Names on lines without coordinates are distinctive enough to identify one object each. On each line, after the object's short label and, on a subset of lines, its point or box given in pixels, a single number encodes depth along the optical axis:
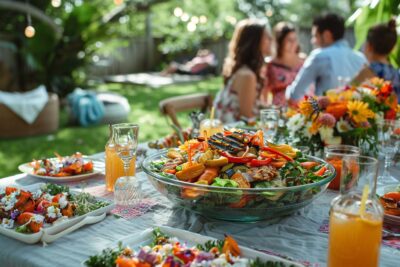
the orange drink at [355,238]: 0.96
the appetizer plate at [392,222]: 1.28
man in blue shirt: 3.86
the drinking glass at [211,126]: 2.12
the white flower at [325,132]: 1.92
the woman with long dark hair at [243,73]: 3.53
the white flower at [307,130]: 1.95
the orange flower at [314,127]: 1.92
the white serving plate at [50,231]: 1.18
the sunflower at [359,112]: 1.89
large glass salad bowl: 1.23
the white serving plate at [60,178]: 1.70
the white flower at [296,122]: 1.99
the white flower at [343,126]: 1.92
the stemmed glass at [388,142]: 1.77
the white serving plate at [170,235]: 1.15
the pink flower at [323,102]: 1.95
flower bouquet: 1.90
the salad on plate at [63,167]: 1.75
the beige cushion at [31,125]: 5.62
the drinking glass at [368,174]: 1.00
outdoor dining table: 1.15
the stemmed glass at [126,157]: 1.49
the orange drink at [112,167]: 1.64
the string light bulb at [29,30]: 4.34
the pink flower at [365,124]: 1.92
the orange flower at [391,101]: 2.14
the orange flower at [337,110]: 1.91
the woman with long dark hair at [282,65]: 4.37
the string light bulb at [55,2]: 7.37
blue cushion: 6.29
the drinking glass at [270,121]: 2.13
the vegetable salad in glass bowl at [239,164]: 1.31
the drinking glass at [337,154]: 1.48
